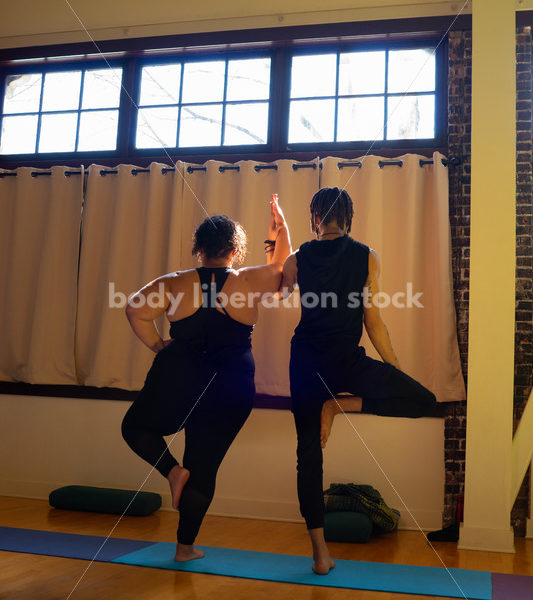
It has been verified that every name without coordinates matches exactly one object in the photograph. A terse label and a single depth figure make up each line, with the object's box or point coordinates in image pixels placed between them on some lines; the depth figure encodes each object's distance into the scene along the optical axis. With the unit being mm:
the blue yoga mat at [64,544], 2984
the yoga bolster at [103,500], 4051
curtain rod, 4195
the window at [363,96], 4426
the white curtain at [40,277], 4625
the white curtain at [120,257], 4473
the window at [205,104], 4688
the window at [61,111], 4945
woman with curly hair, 2803
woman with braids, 2748
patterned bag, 3727
